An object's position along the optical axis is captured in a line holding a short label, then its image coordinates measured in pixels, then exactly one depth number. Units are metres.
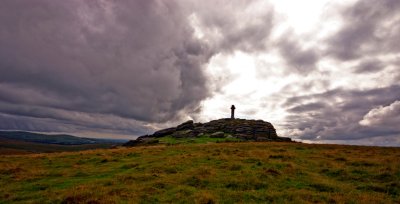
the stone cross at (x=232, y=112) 101.13
